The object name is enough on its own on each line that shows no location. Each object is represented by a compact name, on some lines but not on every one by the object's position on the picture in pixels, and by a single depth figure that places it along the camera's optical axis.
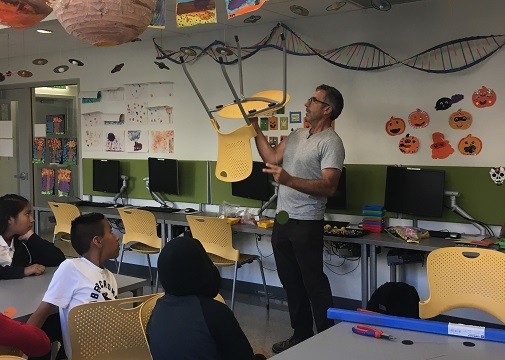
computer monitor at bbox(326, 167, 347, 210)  4.65
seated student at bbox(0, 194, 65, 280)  3.06
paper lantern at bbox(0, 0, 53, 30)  2.24
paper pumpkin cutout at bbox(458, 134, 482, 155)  4.23
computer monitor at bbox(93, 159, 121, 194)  6.27
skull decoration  4.12
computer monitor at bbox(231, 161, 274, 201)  5.05
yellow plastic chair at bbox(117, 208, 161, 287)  5.14
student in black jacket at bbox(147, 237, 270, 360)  1.84
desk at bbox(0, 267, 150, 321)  2.51
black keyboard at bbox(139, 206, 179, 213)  5.66
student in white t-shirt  2.45
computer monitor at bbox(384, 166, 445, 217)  4.22
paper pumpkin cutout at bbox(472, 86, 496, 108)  4.16
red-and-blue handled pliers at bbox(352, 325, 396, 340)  1.96
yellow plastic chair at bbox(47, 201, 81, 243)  5.65
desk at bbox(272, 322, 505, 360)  1.79
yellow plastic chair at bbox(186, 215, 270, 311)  4.66
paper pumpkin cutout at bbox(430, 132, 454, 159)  4.35
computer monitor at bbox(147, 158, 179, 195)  5.75
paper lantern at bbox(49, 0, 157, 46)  2.12
